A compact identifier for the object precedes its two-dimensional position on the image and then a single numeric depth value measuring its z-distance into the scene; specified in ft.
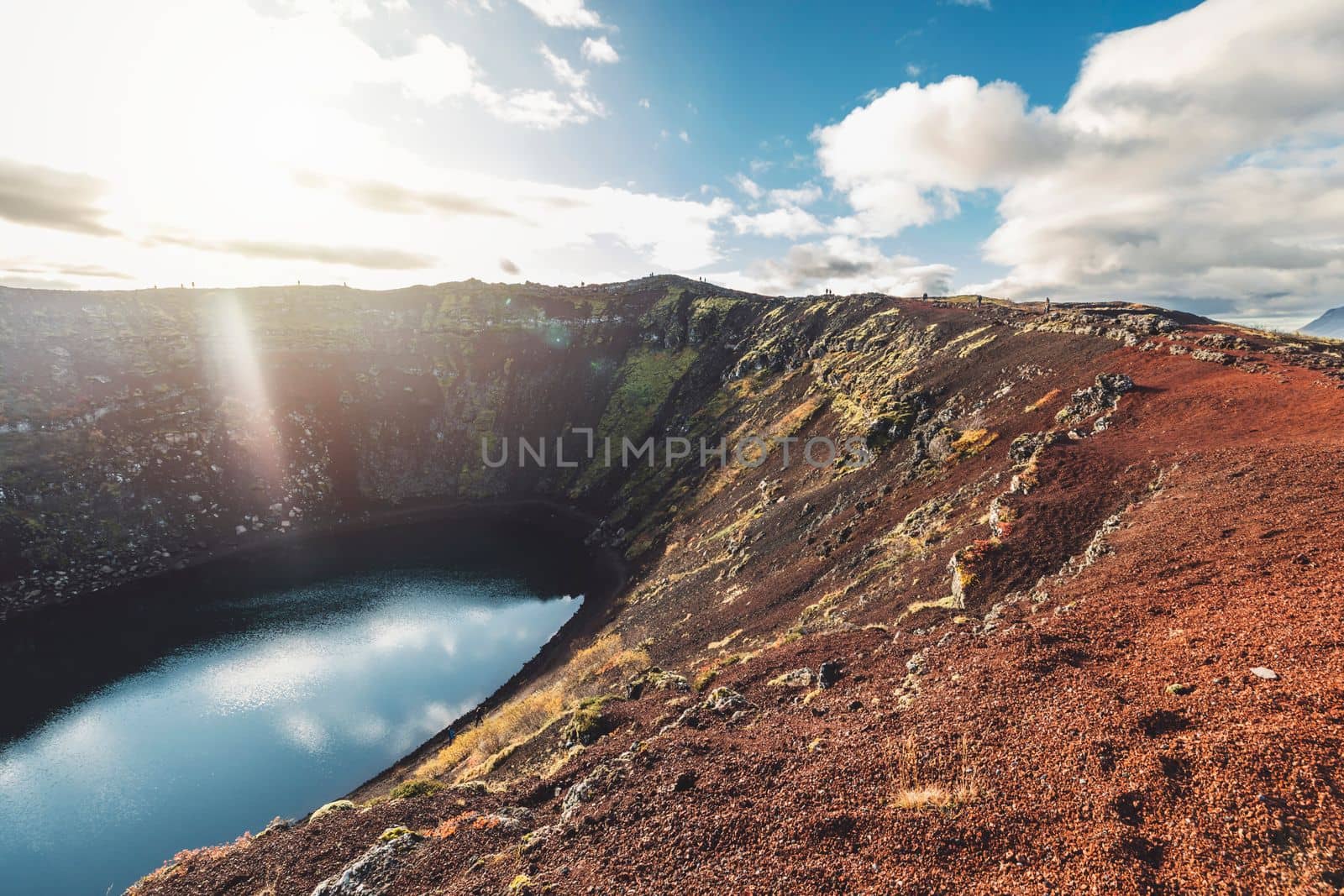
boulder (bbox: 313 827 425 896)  53.67
